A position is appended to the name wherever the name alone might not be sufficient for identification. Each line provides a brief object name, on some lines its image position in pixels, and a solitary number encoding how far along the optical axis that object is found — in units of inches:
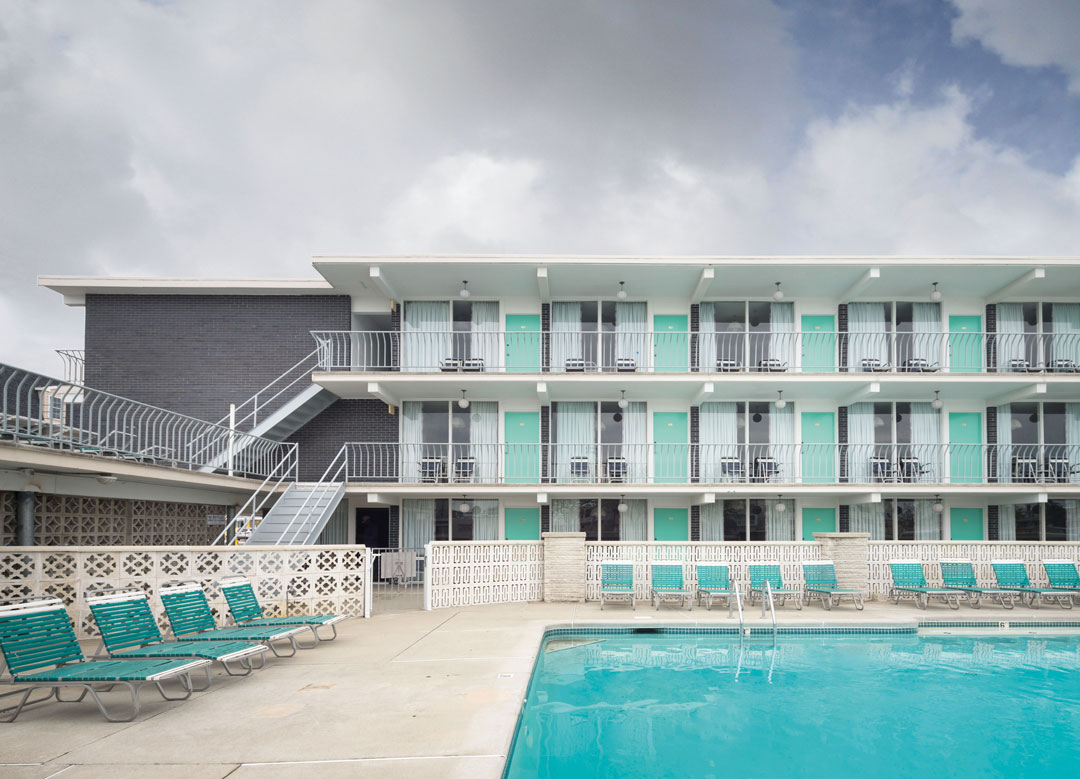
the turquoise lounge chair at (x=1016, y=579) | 556.4
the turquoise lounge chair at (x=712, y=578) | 530.0
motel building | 708.0
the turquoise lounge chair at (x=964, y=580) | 548.4
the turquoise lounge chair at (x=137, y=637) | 261.9
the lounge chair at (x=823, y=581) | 535.2
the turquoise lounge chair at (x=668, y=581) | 523.3
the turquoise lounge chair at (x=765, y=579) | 542.3
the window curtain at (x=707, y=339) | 727.1
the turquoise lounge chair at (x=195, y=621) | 308.9
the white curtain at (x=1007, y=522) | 735.1
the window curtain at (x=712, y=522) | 728.3
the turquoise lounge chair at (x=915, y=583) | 544.4
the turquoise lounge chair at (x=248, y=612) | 350.9
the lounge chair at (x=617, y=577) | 529.0
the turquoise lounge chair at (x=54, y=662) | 223.9
